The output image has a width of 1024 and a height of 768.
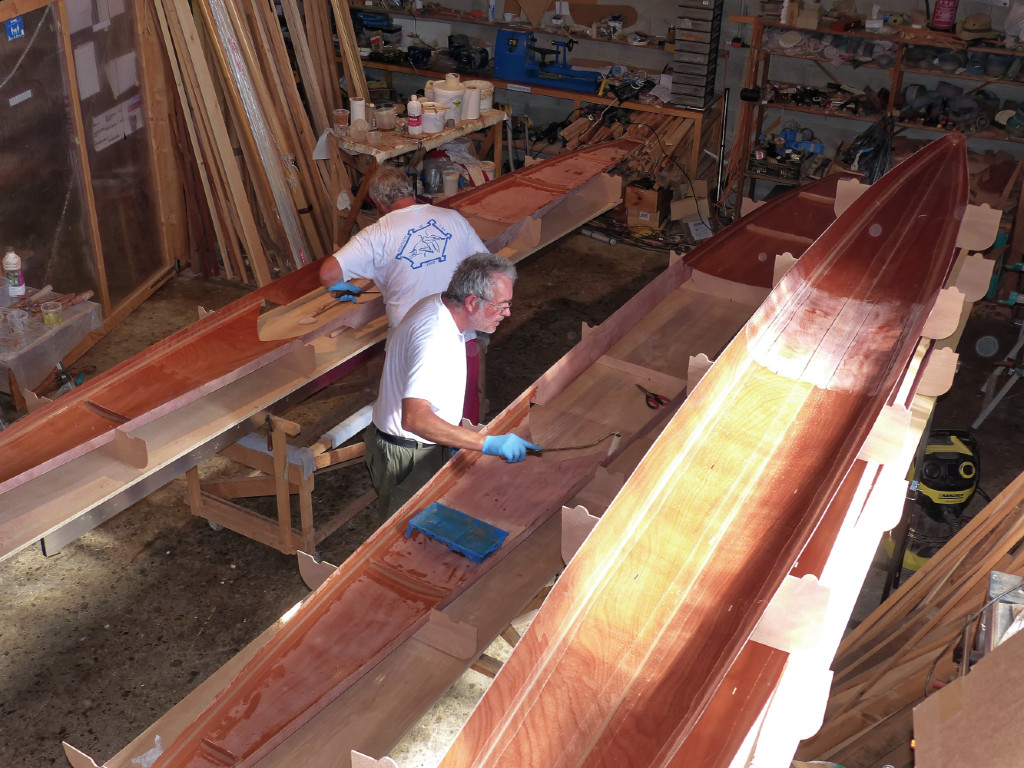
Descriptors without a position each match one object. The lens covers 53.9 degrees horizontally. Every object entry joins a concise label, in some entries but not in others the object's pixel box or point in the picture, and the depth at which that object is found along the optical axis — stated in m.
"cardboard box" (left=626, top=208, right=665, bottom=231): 9.52
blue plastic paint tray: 3.80
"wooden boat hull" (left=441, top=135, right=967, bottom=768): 2.81
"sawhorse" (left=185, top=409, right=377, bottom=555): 5.11
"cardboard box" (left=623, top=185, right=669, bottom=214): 9.41
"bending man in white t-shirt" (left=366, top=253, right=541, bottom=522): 4.15
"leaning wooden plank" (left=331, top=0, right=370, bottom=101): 8.50
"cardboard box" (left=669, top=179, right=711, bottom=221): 9.52
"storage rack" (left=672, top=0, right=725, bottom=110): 8.88
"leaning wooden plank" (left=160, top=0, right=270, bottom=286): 7.44
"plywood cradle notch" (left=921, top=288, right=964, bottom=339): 4.50
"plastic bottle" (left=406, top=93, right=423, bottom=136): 7.41
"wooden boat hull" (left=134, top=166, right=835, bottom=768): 3.24
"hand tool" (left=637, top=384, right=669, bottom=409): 4.83
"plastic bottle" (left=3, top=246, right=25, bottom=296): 6.09
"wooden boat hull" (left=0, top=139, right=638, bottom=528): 4.41
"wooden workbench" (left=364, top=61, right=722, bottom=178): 9.37
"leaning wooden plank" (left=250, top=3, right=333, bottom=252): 7.85
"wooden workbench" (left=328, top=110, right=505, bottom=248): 7.25
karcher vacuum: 5.46
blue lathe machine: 9.79
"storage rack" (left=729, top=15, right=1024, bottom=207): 8.16
